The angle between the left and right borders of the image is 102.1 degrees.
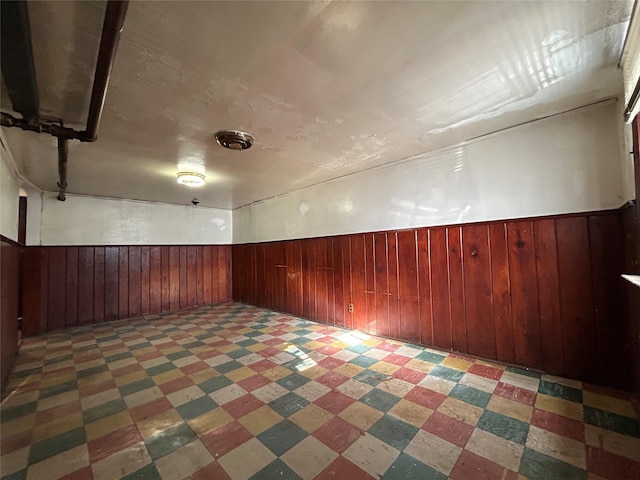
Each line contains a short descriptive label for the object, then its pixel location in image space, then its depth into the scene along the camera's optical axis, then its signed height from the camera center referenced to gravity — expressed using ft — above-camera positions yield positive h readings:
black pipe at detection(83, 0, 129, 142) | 3.79 +3.59
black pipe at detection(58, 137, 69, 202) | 8.39 +3.58
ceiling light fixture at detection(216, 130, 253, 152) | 8.87 +3.99
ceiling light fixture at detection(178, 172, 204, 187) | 12.59 +3.69
